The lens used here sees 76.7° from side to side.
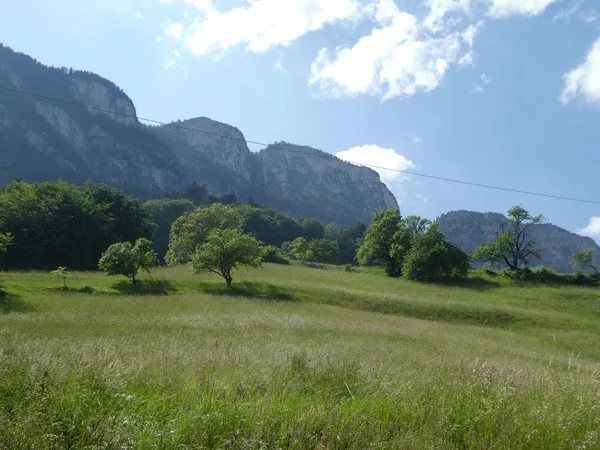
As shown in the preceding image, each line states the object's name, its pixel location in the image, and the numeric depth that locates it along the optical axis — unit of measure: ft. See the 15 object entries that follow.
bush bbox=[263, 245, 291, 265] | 233.35
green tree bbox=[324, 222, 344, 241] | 513.90
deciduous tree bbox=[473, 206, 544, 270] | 203.31
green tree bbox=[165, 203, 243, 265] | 200.54
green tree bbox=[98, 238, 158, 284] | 109.81
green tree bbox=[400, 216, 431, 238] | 228.43
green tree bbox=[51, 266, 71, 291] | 97.02
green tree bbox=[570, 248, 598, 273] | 255.50
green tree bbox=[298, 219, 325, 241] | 526.57
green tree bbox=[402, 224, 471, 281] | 181.88
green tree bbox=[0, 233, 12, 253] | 88.71
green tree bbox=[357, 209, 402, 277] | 221.66
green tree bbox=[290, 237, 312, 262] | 266.77
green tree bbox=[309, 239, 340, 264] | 347.15
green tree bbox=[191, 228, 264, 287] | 121.90
